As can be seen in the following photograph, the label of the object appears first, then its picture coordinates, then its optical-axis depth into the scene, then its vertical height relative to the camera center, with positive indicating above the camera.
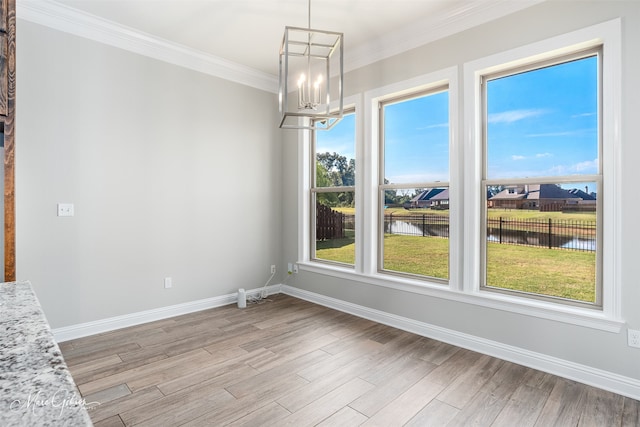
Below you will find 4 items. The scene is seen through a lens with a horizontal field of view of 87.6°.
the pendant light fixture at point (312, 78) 2.28 +1.65
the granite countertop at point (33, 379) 0.49 -0.30
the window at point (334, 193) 4.07 +0.25
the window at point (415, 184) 3.28 +0.29
